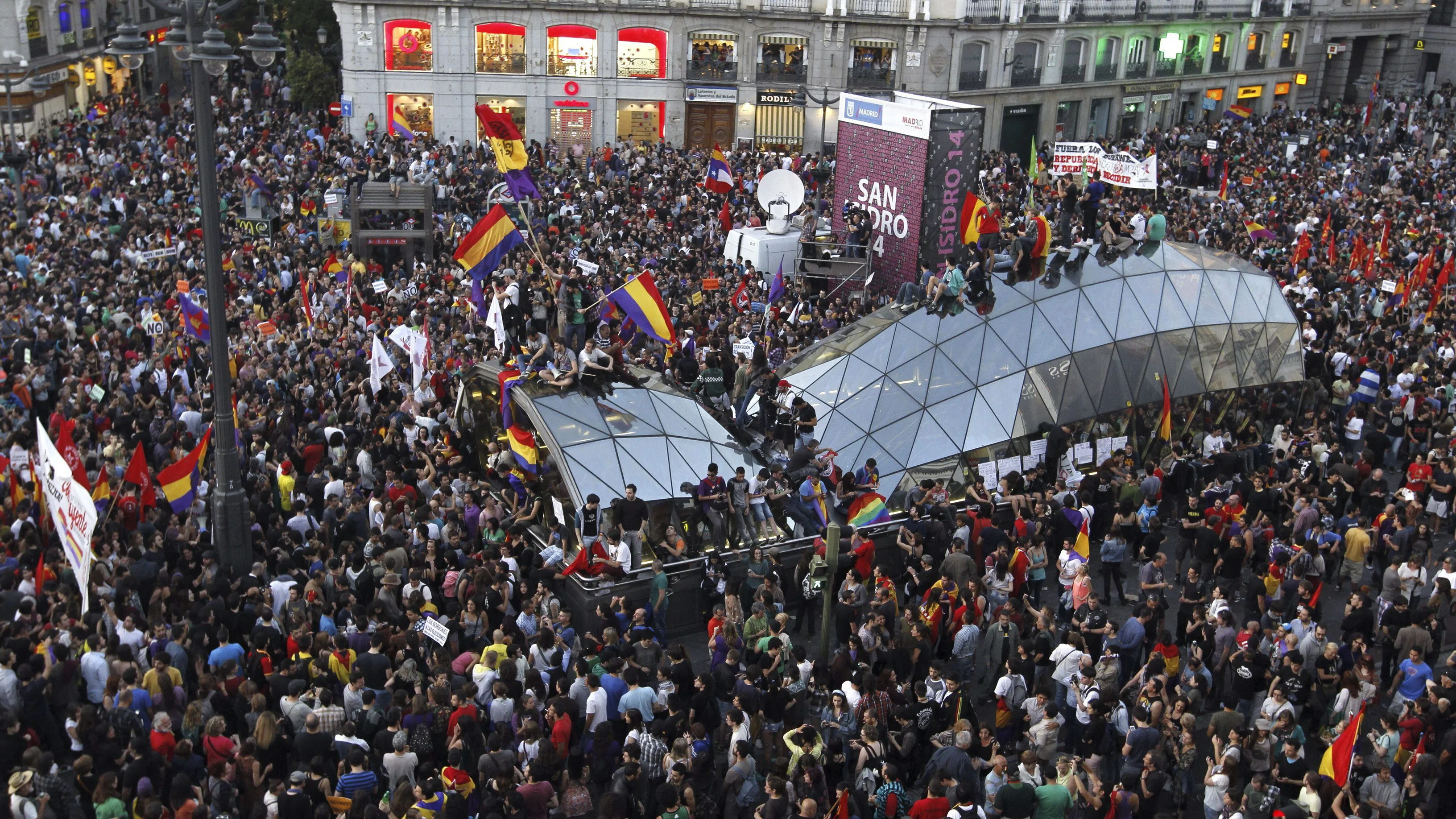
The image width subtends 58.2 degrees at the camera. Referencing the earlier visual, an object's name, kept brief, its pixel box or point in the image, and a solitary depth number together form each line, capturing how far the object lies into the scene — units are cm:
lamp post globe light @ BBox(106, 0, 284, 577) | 1256
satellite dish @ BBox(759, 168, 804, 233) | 2664
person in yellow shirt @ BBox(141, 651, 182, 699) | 1063
